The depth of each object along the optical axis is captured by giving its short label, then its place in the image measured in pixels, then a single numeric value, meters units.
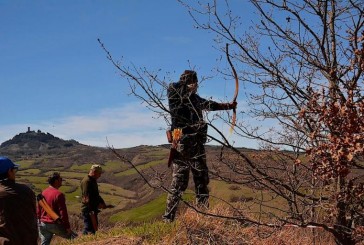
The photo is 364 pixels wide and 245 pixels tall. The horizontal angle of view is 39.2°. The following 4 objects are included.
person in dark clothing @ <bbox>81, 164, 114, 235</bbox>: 8.85
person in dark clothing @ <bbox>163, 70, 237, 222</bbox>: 5.82
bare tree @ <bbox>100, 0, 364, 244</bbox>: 3.05
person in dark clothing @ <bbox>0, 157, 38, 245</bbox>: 4.85
